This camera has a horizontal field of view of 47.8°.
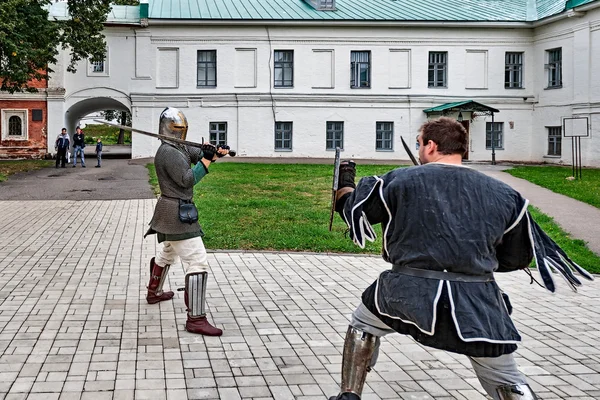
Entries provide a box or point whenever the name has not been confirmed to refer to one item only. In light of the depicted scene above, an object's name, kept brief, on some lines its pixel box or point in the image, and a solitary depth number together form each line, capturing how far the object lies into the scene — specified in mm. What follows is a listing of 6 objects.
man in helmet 6285
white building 35938
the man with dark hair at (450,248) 3480
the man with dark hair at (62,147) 28938
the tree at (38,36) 23767
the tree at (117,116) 53144
